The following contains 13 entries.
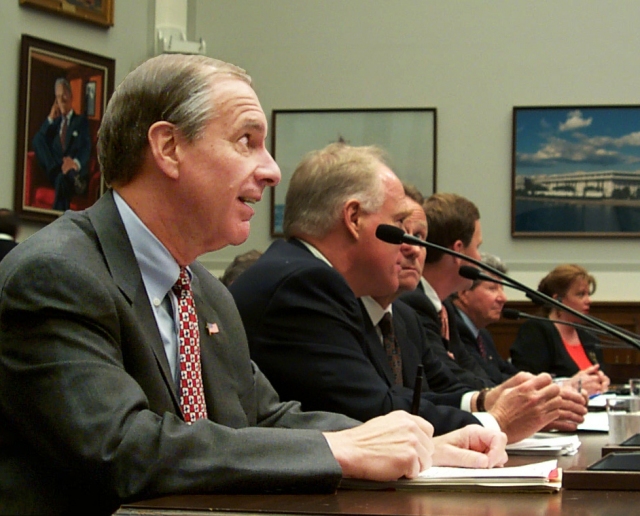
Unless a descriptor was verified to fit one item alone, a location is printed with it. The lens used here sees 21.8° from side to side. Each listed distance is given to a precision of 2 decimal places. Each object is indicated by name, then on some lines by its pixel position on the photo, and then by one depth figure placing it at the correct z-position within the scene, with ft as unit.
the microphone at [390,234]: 14.47
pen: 11.93
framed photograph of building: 51.12
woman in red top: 36.69
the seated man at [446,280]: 24.06
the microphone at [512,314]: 20.71
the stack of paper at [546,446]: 13.14
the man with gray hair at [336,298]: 13.97
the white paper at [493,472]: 8.96
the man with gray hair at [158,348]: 8.06
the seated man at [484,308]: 34.16
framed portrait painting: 42.03
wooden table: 7.42
